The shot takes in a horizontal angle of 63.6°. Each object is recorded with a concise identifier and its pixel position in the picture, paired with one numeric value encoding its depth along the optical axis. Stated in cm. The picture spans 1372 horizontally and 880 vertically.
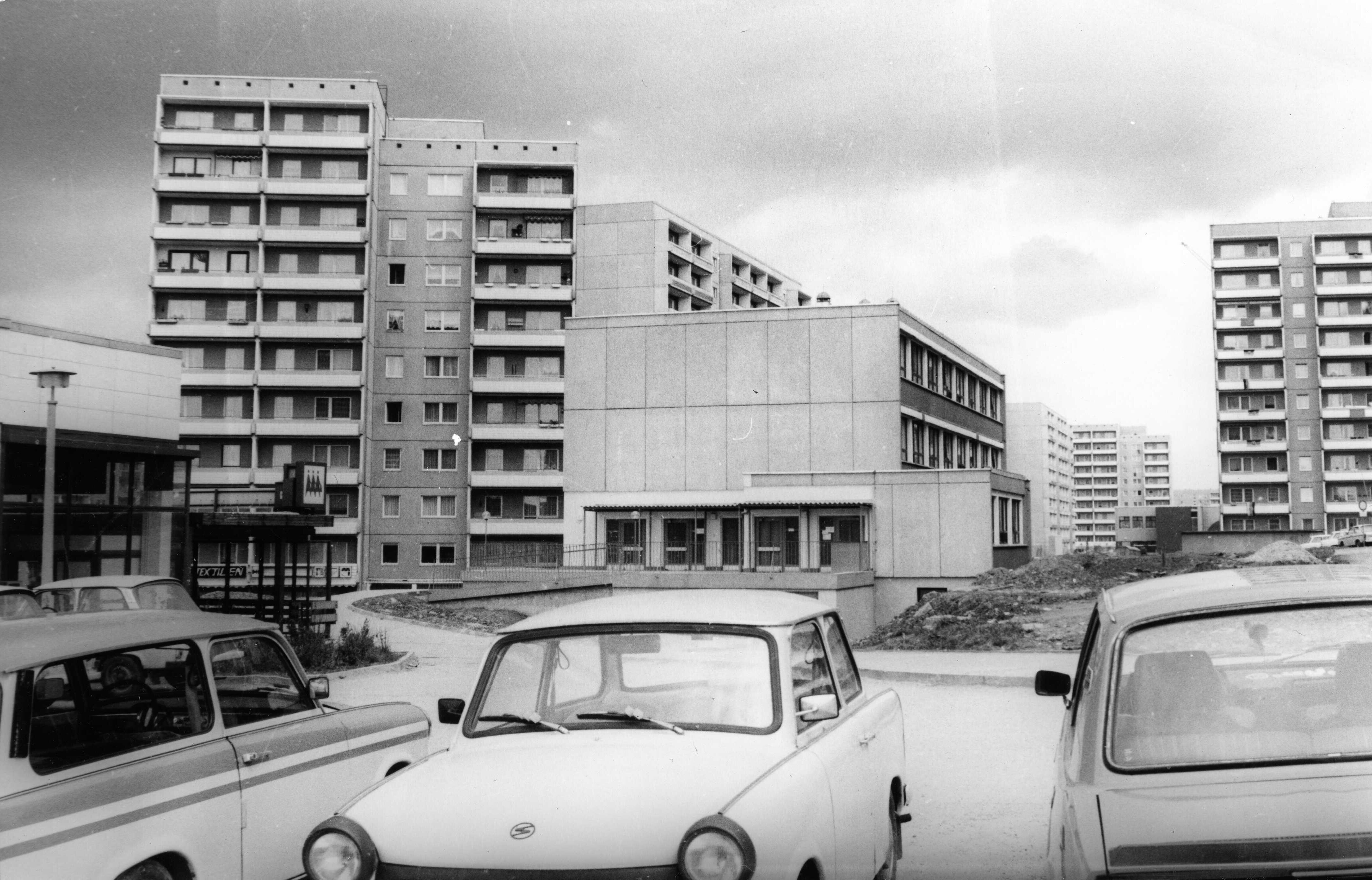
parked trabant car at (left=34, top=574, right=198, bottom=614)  1446
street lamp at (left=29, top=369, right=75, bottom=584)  1566
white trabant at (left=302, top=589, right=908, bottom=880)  365
